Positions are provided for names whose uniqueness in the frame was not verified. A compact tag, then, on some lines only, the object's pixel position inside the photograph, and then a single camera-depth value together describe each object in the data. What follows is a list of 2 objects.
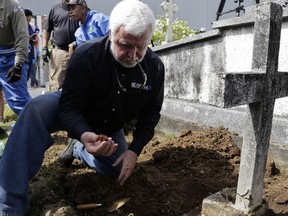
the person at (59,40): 5.52
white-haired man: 2.15
